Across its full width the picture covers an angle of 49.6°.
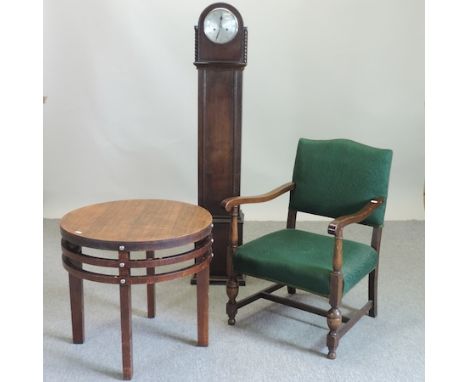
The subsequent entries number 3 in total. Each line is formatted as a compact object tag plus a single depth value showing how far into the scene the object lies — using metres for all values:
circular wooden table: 2.10
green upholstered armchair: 2.41
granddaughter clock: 3.04
